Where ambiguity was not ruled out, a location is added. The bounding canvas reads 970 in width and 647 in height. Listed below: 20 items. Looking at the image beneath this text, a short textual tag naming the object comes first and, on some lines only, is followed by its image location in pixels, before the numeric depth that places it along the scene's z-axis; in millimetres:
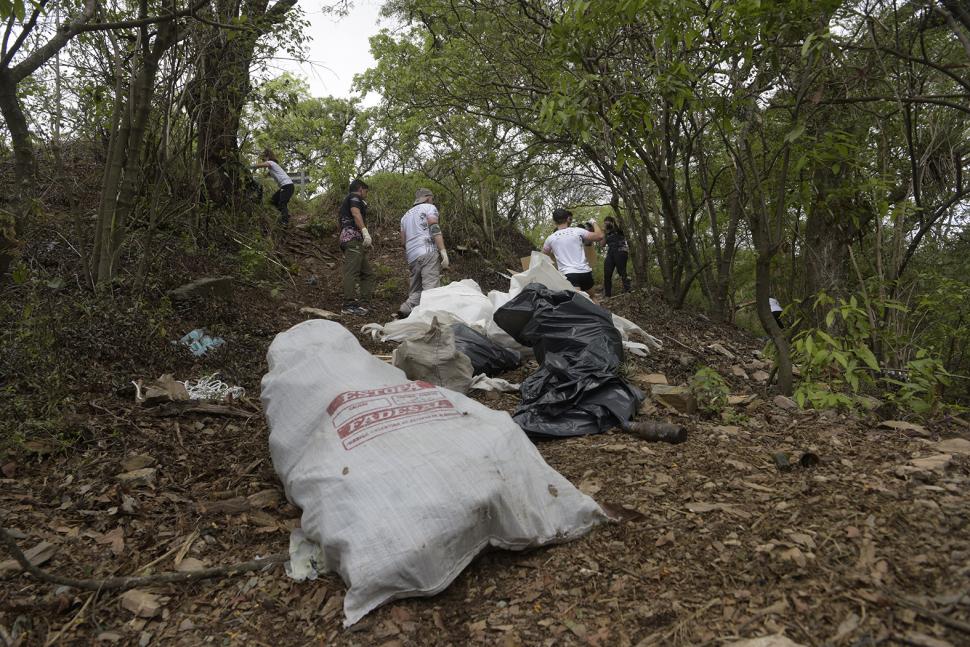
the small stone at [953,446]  2342
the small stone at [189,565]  1876
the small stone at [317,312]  6171
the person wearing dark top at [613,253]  8966
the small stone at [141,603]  1675
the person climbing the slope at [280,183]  8367
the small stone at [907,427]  2727
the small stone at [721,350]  5609
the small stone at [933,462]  2006
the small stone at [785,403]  3282
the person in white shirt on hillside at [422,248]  6340
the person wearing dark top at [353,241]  6676
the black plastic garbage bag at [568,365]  3002
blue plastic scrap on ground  4098
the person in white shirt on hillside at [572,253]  6246
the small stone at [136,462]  2459
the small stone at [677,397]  3217
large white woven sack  1606
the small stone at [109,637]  1572
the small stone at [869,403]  3168
